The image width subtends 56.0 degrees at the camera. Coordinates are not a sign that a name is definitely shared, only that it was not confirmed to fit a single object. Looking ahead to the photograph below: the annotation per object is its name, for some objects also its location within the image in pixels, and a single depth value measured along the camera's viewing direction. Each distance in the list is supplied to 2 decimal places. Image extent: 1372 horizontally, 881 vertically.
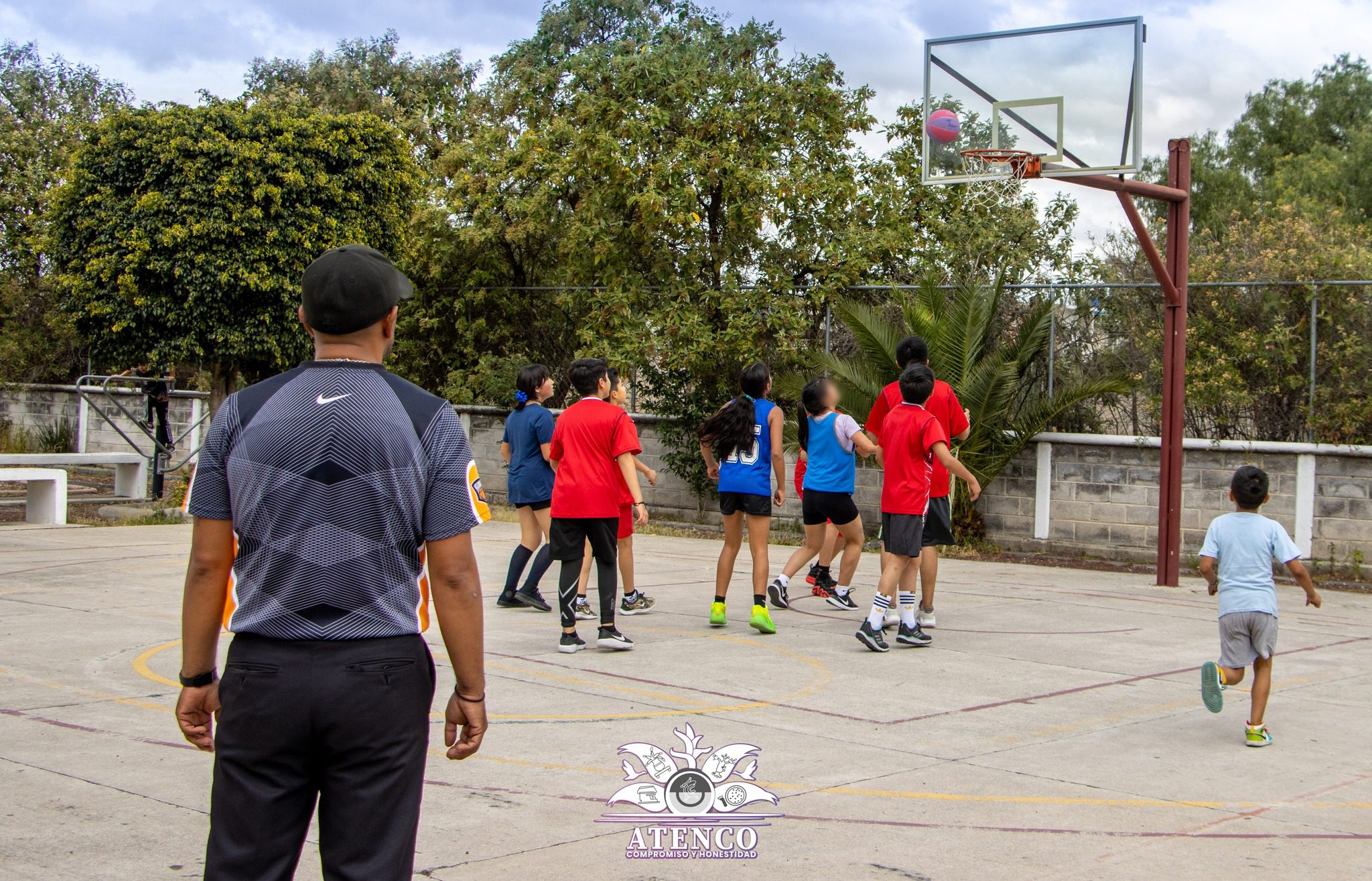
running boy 6.35
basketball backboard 12.17
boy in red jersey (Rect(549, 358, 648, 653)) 8.20
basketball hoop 12.35
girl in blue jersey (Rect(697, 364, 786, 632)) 9.25
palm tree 14.50
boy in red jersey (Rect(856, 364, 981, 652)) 8.52
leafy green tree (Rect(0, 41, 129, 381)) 25.09
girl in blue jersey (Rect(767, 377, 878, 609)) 9.77
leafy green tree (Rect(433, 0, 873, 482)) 16.31
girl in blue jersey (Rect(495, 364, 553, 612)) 9.81
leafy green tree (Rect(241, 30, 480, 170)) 30.84
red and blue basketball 13.25
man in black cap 2.83
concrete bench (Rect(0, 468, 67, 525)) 16.38
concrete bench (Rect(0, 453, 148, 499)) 18.34
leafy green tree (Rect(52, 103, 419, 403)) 16.80
